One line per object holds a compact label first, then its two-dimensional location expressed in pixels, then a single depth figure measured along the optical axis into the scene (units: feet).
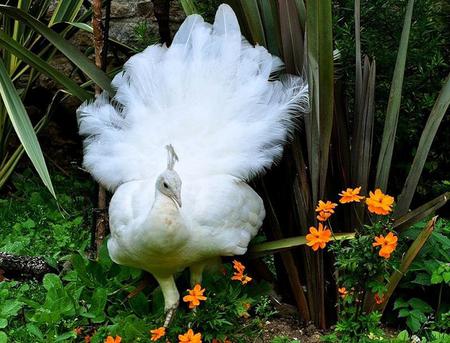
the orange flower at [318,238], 8.51
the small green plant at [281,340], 9.30
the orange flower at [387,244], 8.02
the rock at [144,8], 17.74
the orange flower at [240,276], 9.52
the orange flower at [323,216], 8.78
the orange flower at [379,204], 8.20
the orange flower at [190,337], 8.40
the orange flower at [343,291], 8.98
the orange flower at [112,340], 8.84
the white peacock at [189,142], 9.47
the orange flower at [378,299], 9.27
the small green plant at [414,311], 9.92
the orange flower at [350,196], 8.47
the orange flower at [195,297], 8.66
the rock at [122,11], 17.87
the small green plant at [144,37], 13.93
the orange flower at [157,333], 8.89
